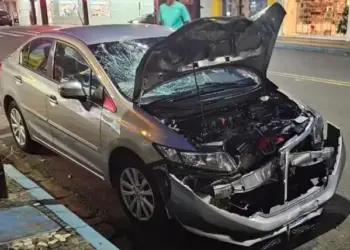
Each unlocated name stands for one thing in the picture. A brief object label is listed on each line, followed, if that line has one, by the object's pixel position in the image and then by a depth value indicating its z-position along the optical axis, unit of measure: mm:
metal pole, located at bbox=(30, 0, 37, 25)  34497
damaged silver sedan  3133
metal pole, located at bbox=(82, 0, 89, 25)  28912
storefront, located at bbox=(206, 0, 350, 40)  17344
